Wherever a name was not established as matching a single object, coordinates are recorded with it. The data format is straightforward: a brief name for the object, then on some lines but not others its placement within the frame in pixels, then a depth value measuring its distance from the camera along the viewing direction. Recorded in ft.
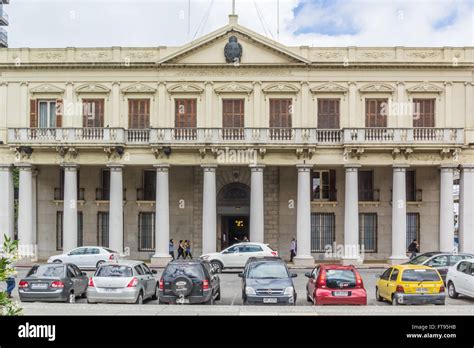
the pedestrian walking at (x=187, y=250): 144.66
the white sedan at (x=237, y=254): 122.21
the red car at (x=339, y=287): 73.10
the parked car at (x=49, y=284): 77.41
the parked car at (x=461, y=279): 82.89
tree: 35.09
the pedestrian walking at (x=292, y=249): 143.02
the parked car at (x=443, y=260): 99.81
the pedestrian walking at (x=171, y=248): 144.66
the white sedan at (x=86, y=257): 126.31
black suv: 73.00
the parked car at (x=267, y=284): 72.38
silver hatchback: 74.49
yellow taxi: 72.59
